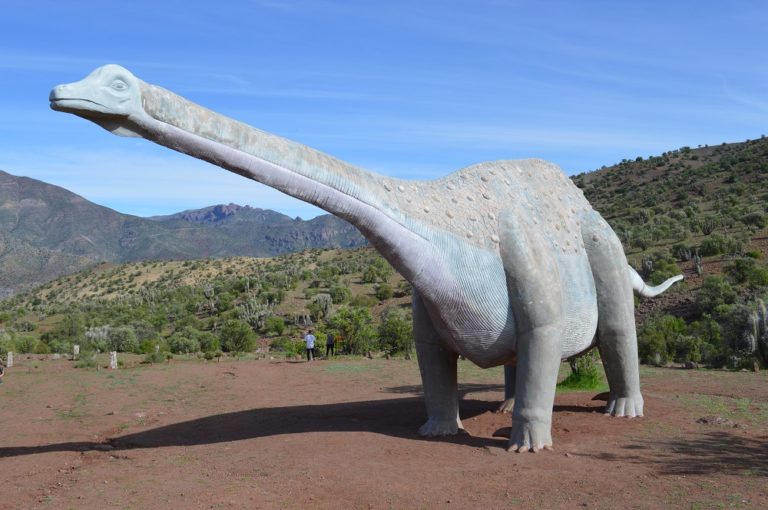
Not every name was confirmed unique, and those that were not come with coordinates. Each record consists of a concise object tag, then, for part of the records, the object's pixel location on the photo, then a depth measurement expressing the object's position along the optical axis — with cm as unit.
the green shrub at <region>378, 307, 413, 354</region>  2380
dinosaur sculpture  656
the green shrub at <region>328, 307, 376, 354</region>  2520
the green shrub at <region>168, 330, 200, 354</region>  2905
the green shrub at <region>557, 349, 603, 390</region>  1341
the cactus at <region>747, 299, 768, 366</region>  1780
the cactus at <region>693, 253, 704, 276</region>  2852
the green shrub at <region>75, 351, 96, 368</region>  2188
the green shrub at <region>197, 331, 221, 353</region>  2870
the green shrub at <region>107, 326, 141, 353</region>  2966
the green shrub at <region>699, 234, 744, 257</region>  3005
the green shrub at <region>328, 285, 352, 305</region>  3716
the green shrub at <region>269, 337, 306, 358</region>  2477
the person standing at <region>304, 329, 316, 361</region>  2241
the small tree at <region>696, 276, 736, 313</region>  2412
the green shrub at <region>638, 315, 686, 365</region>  1994
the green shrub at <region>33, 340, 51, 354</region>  2853
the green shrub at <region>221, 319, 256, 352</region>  2809
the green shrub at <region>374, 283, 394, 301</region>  3672
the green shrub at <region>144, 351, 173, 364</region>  2331
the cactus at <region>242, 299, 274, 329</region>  3422
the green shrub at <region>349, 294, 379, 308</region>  3559
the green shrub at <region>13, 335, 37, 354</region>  2888
